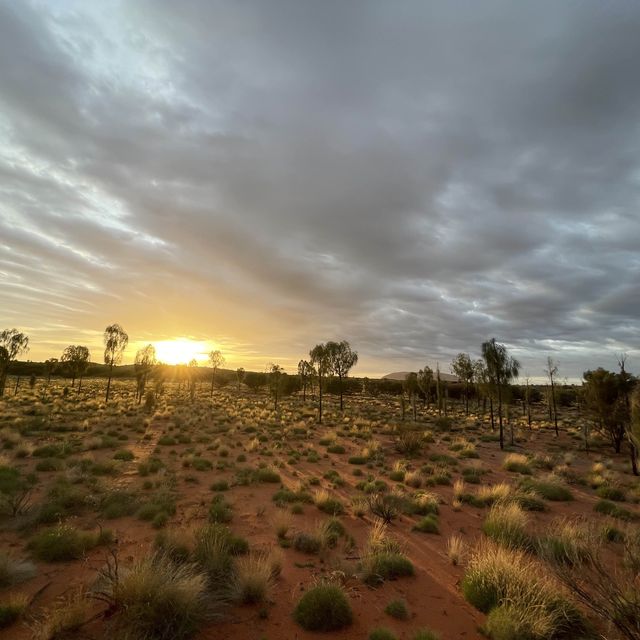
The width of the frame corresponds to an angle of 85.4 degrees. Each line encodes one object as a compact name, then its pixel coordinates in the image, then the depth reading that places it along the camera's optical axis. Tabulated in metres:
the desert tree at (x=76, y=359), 53.44
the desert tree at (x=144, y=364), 44.50
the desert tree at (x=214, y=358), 67.06
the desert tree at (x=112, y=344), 45.97
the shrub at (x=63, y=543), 8.16
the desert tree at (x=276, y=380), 49.47
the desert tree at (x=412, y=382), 52.60
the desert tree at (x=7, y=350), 40.00
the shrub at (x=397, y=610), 6.74
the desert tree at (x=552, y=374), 36.62
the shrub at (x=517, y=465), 19.87
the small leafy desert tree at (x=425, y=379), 50.91
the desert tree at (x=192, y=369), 60.00
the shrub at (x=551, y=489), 15.00
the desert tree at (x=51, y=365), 61.56
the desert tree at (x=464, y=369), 51.81
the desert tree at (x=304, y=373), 62.71
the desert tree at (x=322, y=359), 43.66
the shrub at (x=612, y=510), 12.92
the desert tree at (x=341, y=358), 43.09
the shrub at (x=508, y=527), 9.64
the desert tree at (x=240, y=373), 75.62
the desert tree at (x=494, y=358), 29.62
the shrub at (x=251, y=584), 6.87
